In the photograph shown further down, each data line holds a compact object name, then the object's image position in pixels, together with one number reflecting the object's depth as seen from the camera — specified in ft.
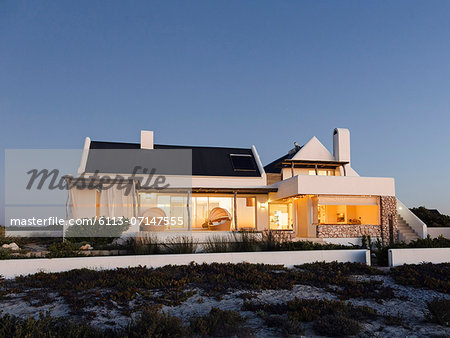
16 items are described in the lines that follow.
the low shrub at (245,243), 40.04
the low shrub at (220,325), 19.02
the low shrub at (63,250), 37.04
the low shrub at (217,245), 39.73
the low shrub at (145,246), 38.37
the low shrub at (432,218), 75.05
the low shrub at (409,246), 41.37
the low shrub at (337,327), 19.21
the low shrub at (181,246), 38.45
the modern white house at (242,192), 61.11
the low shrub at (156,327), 17.72
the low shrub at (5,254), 35.88
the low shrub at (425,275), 30.07
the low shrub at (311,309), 21.78
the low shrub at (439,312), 21.30
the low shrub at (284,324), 19.42
